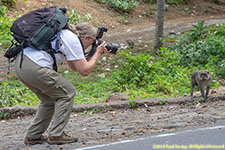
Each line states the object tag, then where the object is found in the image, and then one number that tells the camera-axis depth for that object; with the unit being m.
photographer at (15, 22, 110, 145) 9.35
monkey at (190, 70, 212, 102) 15.54
